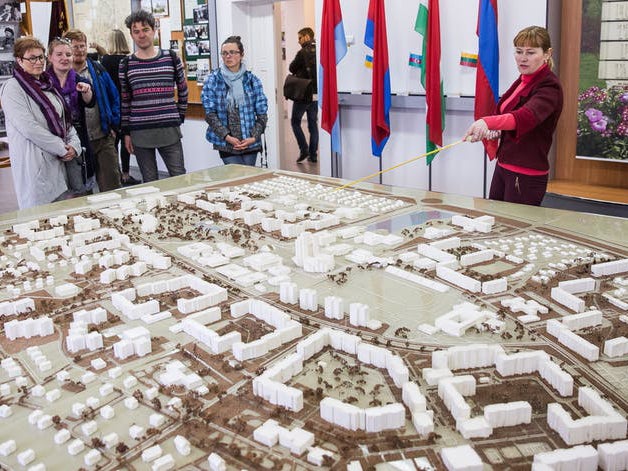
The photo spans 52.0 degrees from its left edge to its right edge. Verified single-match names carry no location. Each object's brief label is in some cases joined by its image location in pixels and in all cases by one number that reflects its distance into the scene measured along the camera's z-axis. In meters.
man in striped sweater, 5.80
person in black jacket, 9.34
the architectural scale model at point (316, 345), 1.61
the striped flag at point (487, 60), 5.64
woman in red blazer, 3.56
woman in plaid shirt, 5.65
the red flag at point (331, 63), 6.73
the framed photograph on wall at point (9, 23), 10.05
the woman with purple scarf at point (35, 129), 4.50
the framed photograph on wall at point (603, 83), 5.23
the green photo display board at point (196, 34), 8.69
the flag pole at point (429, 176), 6.63
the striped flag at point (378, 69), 6.42
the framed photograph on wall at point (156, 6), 9.19
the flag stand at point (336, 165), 7.52
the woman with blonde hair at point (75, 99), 5.13
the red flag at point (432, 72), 6.07
